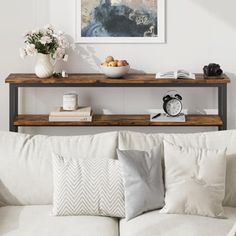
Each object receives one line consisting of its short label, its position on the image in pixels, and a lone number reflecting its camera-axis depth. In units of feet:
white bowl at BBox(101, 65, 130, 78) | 17.92
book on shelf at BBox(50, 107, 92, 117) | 18.07
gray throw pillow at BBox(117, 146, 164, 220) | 13.60
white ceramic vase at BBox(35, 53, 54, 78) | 18.12
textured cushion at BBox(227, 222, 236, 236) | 11.64
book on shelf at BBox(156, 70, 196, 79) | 18.02
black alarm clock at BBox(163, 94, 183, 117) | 18.30
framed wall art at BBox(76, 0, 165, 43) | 18.52
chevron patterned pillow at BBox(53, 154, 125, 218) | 13.64
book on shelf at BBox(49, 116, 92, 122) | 18.08
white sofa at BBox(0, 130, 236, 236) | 13.19
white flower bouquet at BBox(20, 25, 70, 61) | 17.93
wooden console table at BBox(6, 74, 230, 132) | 17.92
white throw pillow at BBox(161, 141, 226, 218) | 13.56
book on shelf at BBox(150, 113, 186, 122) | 18.14
